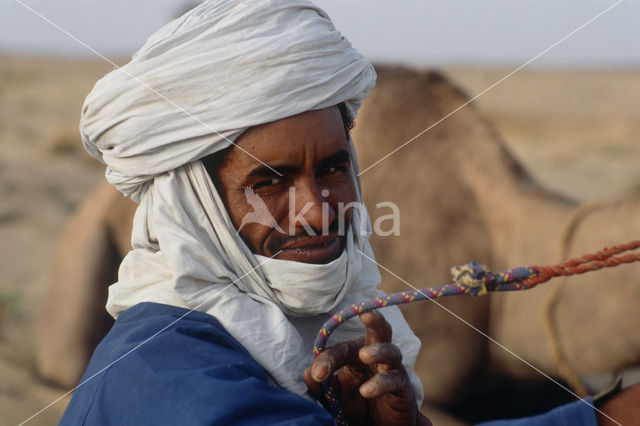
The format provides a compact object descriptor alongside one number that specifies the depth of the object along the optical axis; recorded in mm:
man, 2350
